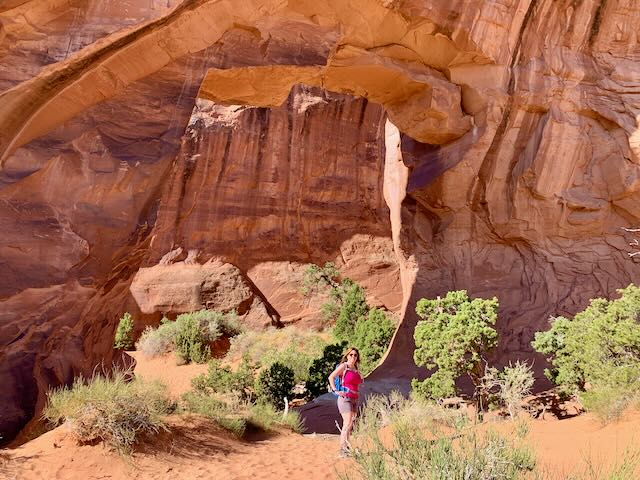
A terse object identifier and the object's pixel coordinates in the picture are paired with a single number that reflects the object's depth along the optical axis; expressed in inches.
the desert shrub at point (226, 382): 404.5
